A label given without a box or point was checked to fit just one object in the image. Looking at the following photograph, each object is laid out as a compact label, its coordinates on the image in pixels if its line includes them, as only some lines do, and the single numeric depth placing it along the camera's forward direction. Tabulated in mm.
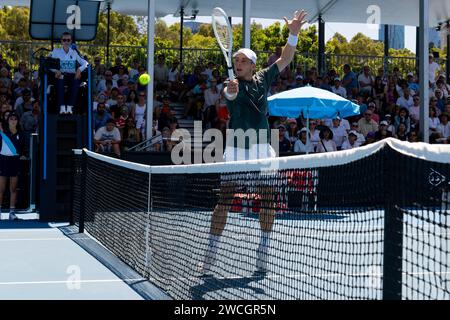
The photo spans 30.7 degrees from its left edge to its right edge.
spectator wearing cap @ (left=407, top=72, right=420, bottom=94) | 20469
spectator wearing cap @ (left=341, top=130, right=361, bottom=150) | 16594
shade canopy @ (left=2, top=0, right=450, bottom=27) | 20312
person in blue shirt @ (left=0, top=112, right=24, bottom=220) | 12062
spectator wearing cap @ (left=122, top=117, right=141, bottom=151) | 15506
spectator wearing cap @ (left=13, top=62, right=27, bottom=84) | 17703
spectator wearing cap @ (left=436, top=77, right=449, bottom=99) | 20625
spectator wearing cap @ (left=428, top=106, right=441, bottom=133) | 18188
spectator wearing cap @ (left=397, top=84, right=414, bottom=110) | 19281
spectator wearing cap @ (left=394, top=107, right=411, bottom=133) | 18094
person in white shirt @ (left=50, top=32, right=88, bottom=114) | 11930
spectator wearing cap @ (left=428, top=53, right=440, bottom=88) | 20875
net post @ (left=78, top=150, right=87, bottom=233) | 10305
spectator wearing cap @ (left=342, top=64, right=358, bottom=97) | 20062
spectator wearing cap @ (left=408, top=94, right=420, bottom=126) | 18922
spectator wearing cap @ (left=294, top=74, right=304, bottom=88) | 19422
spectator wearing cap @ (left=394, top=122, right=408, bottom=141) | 17444
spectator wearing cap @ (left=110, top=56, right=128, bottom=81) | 18312
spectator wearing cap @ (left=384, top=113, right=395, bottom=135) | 17483
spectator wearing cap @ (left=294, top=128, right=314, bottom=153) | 15891
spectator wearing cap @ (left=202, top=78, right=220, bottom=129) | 17109
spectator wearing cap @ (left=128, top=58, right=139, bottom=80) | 18750
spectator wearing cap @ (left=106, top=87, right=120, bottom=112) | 16359
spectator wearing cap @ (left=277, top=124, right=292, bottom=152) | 16031
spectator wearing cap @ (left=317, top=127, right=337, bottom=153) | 16328
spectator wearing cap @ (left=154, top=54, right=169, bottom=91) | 19281
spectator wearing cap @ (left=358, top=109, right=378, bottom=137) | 17547
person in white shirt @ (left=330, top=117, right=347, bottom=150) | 17250
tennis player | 6355
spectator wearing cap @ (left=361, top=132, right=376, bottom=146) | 16700
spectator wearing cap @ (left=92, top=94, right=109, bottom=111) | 16062
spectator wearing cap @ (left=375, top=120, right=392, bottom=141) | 16958
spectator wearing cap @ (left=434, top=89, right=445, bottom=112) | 19734
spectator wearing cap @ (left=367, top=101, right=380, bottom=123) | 17953
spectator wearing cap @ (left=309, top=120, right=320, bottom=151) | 16469
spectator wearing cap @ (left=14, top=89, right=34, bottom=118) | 15281
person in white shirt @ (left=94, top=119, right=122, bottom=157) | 14514
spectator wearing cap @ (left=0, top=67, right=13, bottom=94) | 16984
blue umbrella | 15289
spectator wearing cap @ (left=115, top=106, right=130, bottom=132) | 15569
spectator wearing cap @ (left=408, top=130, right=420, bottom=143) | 16338
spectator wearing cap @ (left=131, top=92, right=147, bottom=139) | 16109
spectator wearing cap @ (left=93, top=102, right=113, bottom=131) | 15250
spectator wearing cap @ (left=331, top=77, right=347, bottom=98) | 19203
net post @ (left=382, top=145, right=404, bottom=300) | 3189
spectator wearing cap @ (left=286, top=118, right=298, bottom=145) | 16922
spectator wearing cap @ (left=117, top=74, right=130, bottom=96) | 17386
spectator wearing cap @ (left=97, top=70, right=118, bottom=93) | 17531
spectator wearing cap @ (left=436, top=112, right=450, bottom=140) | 18016
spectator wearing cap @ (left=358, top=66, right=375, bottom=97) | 20125
